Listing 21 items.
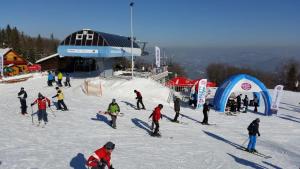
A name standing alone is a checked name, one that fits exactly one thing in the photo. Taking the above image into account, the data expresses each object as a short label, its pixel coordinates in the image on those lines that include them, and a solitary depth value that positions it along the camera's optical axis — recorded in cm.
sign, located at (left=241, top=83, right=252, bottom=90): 1997
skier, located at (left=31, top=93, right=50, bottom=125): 1153
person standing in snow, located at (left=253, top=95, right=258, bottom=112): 2038
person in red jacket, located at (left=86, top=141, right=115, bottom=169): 562
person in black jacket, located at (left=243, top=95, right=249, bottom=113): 2003
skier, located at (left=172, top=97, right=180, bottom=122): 1445
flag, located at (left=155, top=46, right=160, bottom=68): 3145
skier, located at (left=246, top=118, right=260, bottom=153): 1085
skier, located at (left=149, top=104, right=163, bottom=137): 1160
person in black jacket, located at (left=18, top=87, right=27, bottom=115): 1357
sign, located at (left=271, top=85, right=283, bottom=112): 1966
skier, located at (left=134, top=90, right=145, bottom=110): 1692
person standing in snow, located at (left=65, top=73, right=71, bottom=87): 2139
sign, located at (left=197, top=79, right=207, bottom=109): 1917
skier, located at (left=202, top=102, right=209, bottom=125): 1478
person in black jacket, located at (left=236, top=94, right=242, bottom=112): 1973
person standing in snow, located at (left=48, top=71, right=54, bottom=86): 2151
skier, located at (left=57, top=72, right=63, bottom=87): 2147
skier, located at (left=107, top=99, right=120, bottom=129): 1189
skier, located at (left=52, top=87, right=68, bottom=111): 1424
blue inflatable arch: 1945
